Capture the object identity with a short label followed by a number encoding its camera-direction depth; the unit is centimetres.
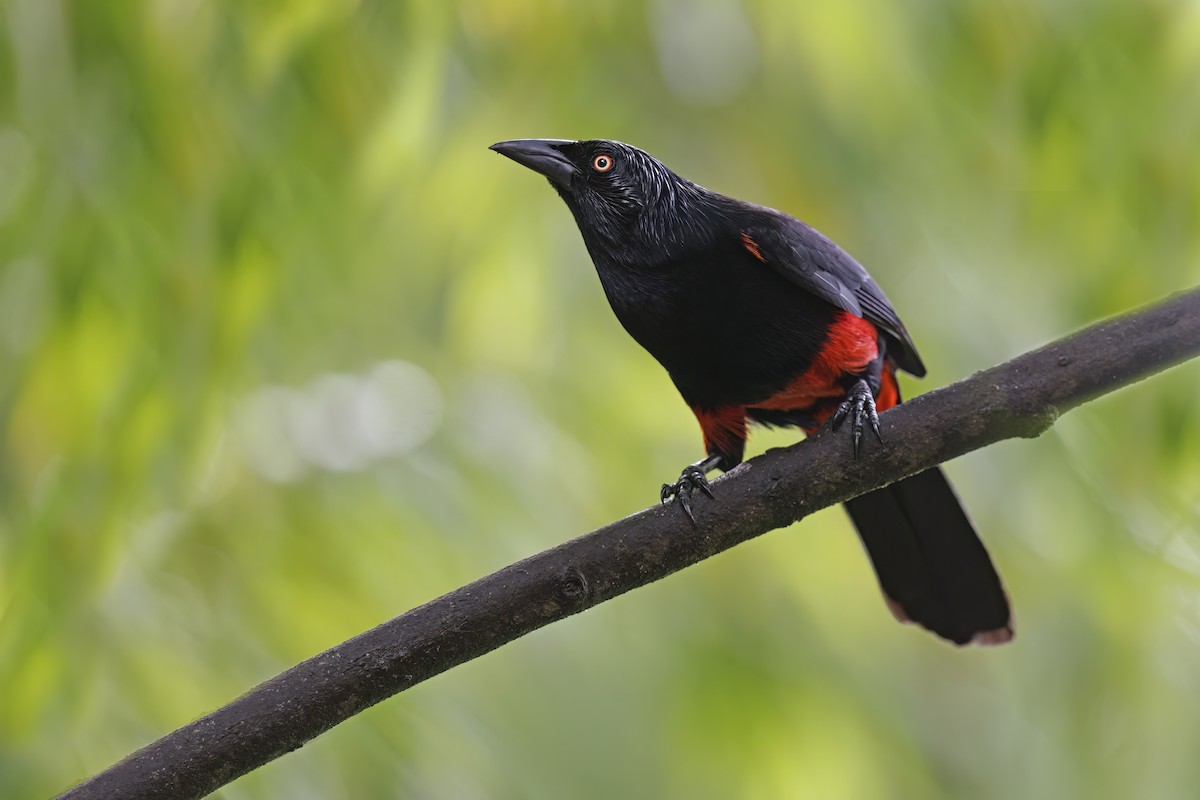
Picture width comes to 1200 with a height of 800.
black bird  662
